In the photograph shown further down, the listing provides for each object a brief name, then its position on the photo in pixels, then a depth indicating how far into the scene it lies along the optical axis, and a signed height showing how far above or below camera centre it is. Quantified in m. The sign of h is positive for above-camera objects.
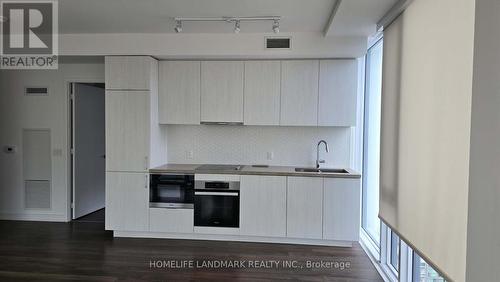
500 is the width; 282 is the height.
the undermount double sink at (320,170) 4.18 -0.49
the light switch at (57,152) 4.77 -0.33
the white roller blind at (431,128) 1.60 +0.06
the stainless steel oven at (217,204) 4.01 -0.93
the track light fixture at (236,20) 3.33 +1.25
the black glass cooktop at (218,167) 4.21 -0.48
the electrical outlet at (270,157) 4.54 -0.34
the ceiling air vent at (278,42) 3.90 +1.18
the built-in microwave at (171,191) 4.07 -0.78
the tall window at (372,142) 3.85 -0.09
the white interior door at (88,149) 4.88 -0.30
